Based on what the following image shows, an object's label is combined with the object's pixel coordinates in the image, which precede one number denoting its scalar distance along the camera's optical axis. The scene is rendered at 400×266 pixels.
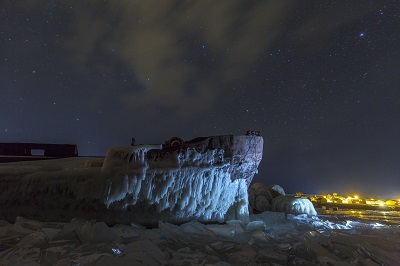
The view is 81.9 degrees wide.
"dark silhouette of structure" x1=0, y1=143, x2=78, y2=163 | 13.73
